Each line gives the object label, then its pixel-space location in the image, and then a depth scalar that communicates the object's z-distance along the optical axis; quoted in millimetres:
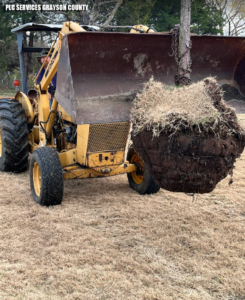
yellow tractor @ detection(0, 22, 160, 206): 3703
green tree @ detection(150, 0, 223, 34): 22375
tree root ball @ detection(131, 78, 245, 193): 2877
